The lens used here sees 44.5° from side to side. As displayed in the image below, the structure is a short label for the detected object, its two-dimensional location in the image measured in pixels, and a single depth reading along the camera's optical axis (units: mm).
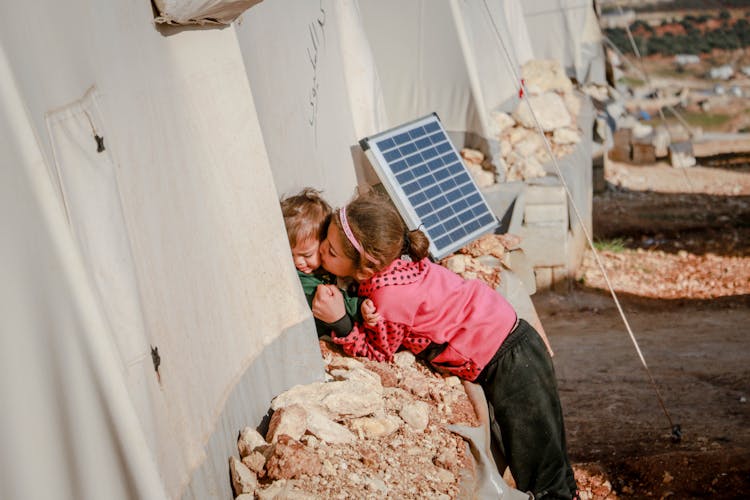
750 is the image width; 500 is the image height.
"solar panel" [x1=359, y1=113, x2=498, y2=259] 5340
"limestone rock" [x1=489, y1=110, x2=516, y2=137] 8645
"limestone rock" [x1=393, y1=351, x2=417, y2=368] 4129
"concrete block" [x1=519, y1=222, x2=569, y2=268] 8453
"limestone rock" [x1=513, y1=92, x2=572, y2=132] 9648
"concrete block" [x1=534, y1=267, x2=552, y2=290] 8984
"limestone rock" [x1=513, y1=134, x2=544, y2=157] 8578
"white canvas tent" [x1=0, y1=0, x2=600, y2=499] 2074
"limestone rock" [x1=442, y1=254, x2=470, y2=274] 5332
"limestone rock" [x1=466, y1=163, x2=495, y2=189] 7957
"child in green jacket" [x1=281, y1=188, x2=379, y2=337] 4016
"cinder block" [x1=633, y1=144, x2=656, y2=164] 15656
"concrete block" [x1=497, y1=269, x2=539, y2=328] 5070
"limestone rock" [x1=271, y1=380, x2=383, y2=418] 3486
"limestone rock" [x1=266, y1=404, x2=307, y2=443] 3215
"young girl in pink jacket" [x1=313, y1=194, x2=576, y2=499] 3852
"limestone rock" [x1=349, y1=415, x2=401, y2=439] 3451
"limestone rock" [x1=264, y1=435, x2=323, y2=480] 3018
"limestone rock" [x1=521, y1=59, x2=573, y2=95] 10977
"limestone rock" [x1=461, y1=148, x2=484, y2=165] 8016
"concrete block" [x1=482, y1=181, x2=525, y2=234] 7855
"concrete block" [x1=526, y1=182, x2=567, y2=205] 8164
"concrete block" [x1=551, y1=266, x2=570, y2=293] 8961
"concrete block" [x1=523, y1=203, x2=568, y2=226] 8242
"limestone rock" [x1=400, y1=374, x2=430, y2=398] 3918
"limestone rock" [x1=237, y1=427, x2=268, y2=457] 3227
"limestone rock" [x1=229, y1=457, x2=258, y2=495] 3033
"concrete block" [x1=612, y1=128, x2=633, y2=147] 15922
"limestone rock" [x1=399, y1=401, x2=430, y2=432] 3617
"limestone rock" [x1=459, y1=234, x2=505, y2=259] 5750
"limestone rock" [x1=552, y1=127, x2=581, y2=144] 9664
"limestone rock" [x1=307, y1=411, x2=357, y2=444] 3297
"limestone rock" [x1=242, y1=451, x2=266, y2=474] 3125
